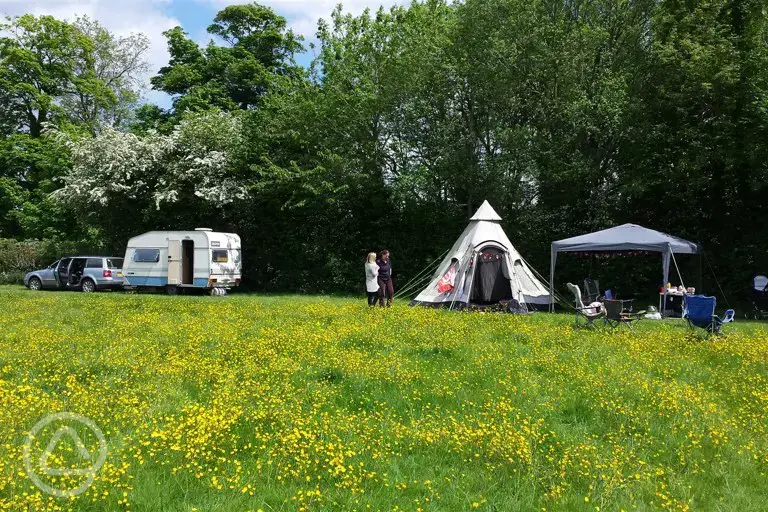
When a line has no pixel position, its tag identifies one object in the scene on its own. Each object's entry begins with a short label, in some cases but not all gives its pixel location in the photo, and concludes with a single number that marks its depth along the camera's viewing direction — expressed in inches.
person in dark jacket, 604.4
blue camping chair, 429.1
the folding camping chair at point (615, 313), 471.8
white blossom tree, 961.5
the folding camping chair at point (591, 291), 614.1
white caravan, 861.8
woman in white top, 586.6
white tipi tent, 626.2
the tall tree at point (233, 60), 1312.7
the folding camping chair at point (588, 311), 475.8
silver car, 920.9
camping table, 596.7
